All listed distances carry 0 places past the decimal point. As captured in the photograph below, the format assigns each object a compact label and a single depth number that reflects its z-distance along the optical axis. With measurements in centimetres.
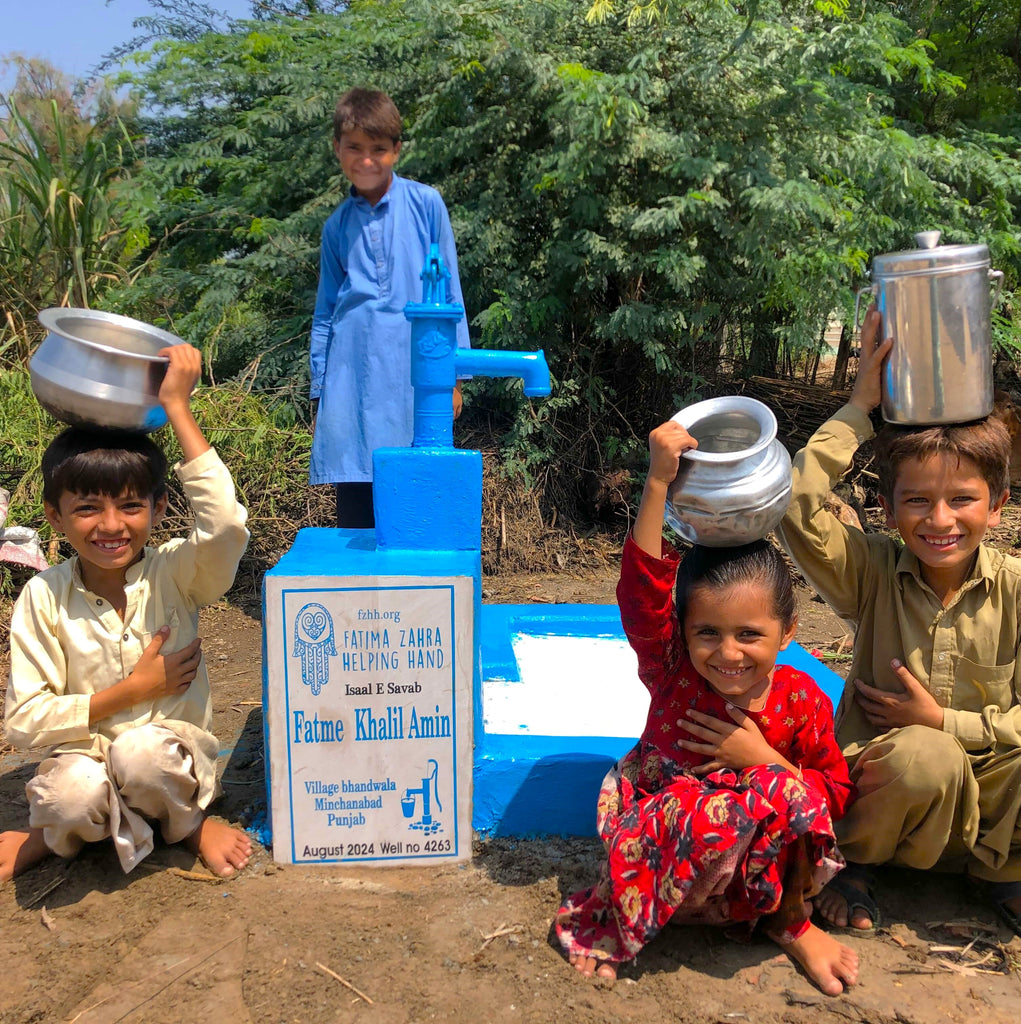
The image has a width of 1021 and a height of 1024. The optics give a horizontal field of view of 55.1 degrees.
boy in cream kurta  212
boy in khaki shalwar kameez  199
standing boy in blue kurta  333
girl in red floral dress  184
